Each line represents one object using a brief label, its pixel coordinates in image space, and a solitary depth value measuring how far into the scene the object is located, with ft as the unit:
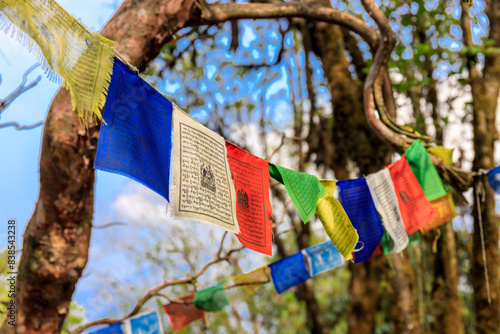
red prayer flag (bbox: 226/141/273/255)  6.21
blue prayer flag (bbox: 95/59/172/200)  5.01
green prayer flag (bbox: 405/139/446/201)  9.80
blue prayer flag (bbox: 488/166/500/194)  10.53
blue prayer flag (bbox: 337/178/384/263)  8.49
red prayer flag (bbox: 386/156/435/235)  9.31
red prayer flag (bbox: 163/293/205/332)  11.50
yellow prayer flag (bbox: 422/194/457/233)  11.02
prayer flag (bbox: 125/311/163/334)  10.34
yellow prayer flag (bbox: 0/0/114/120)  3.74
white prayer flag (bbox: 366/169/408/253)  8.63
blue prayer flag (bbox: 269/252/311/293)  11.21
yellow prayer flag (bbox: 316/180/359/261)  7.34
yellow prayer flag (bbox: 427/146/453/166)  10.55
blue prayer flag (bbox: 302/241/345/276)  11.21
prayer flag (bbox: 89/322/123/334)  10.13
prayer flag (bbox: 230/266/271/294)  11.26
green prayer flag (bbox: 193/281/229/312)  11.15
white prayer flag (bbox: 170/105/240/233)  5.15
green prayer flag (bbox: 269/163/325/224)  6.84
